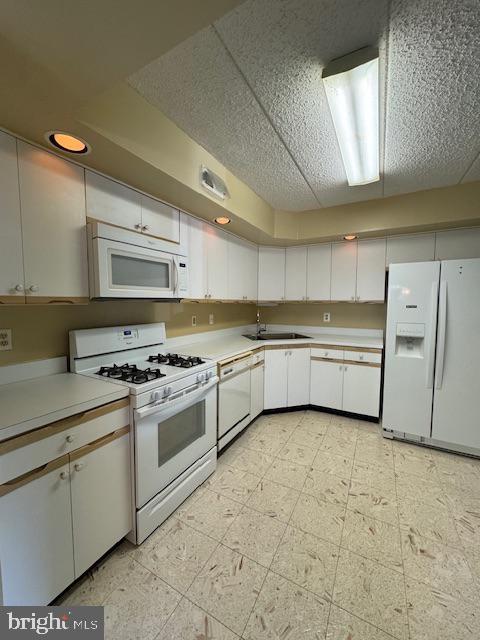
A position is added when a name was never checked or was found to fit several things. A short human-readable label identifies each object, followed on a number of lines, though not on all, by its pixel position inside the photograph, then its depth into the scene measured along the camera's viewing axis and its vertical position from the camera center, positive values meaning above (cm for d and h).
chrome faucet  388 -39
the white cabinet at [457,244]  261 +63
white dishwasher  222 -88
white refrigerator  230 -48
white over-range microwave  150 +25
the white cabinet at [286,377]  306 -91
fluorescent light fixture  113 +107
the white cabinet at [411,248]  279 +63
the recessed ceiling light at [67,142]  122 +80
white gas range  146 -68
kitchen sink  355 -47
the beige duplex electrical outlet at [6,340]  142 -22
